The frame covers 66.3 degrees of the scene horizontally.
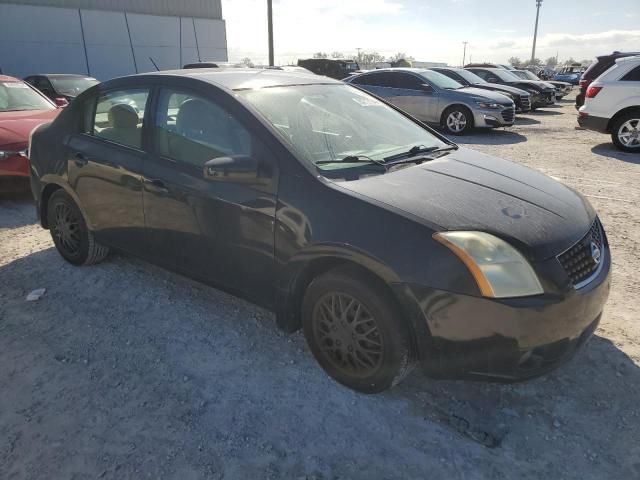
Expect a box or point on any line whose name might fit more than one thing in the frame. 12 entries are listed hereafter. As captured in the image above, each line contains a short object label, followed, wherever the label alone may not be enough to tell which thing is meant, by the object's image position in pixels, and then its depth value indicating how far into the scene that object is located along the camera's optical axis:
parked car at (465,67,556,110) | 16.81
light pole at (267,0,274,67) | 22.69
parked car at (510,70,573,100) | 20.53
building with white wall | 21.14
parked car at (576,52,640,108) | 13.73
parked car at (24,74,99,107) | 11.70
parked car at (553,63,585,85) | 35.44
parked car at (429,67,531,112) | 13.56
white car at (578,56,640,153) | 8.94
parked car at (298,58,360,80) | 21.84
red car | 5.70
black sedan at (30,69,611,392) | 2.22
